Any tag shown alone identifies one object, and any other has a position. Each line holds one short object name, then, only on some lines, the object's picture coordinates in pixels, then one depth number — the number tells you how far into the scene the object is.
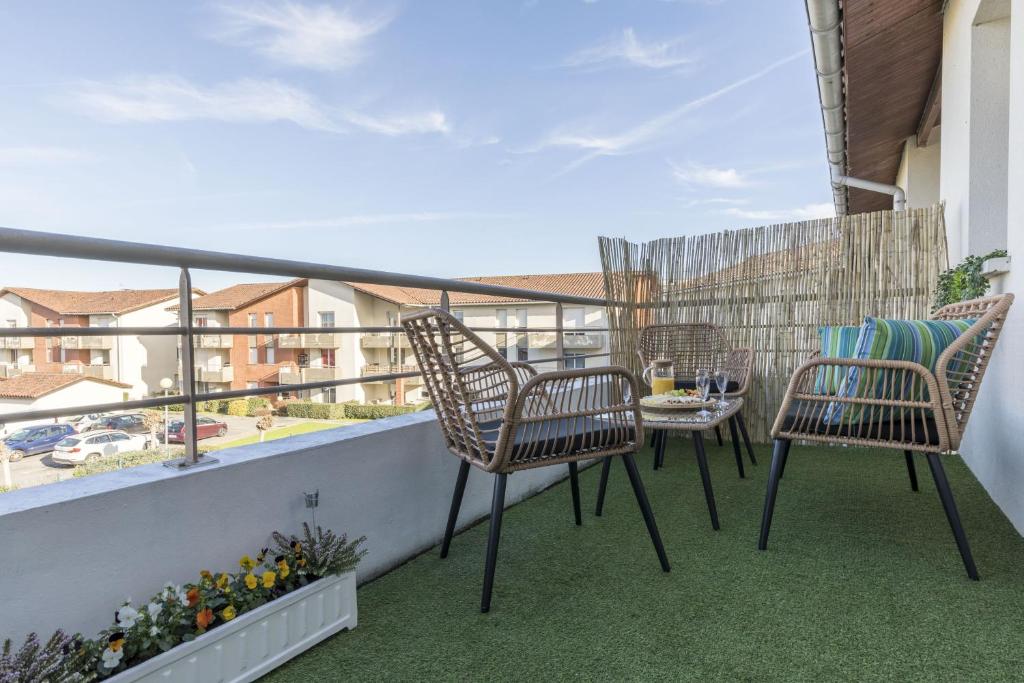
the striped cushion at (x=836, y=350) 2.07
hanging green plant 2.62
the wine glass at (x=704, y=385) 2.68
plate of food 2.45
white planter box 1.16
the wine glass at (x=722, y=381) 2.80
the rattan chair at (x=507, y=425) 1.60
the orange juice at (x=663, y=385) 2.94
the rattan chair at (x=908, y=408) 1.77
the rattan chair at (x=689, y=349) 3.88
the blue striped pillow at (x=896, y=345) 1.93
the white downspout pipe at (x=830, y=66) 3.25
